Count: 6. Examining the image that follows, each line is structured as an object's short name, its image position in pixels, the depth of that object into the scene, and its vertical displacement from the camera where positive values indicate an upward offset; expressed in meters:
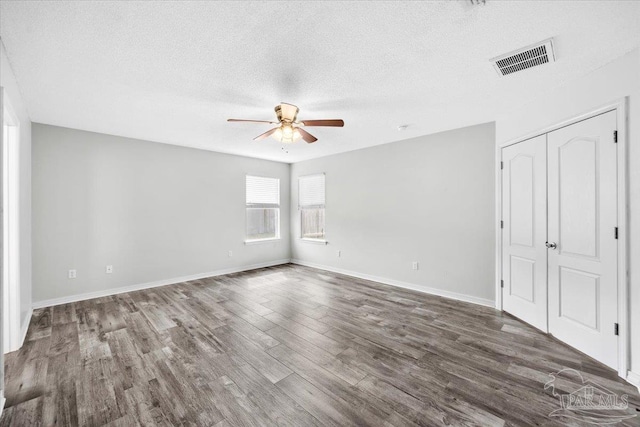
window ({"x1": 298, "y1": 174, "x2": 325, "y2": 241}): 6.07 +0.20
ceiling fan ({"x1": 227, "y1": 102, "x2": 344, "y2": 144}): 2.70 +0.96
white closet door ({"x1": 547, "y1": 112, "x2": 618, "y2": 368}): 2.25 -0.22
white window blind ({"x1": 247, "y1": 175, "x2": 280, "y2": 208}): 6.02 +0.54
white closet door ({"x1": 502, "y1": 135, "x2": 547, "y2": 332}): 2.90 -0.21
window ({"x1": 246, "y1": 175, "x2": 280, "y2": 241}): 6.04 +0.15
